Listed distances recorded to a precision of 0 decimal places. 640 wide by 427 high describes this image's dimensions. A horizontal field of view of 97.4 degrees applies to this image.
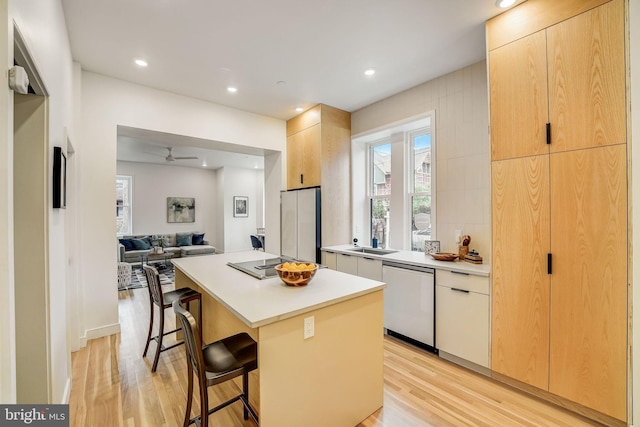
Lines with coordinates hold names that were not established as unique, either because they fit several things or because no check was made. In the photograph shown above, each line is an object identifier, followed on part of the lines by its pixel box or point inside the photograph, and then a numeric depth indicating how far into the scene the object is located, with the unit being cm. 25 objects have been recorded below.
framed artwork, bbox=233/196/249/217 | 887
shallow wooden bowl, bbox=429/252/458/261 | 287
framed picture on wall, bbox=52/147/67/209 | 170
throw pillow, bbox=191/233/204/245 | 823
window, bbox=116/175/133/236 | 772
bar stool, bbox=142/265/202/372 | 245
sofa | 697
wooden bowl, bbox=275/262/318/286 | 188
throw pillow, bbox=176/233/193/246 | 806
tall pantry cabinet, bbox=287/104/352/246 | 408
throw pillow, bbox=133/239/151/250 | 719
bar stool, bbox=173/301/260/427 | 143
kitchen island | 146
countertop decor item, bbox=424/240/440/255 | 322
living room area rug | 542
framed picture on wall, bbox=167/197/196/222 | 841
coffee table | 707
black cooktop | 225
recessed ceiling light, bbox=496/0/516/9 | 208
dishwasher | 275
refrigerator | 407
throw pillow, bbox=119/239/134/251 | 710
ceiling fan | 607
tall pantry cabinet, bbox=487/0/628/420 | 176
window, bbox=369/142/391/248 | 418
